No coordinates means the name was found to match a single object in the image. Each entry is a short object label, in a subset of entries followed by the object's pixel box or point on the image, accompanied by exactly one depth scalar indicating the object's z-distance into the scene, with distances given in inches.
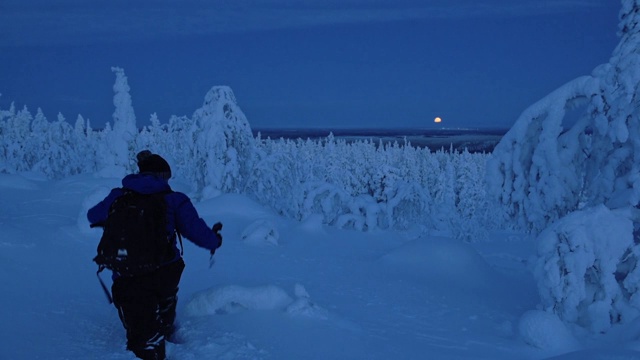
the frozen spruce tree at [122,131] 1389.0
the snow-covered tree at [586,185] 243.3
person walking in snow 173.6
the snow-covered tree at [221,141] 922.7
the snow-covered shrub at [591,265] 241.6
